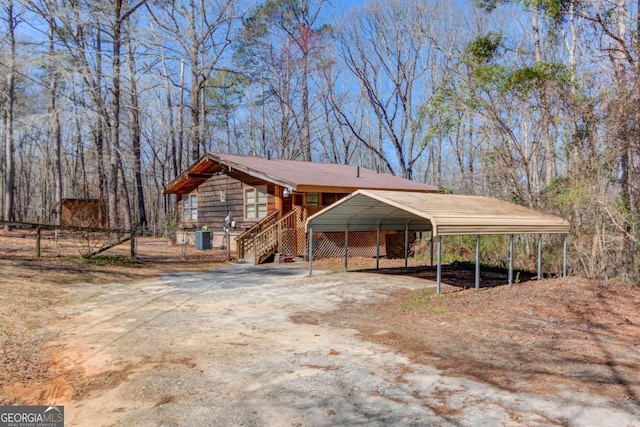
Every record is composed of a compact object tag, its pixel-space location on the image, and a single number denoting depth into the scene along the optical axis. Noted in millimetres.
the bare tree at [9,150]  21797
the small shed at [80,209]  24147
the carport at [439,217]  8414
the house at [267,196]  15016
